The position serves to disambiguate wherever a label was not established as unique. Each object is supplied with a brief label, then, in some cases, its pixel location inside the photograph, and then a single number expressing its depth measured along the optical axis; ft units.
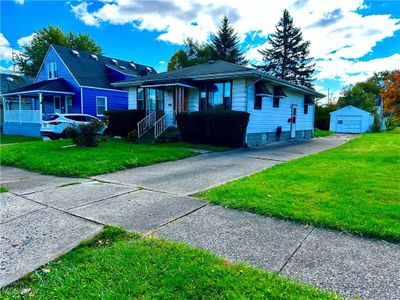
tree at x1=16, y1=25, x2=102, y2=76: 116.47
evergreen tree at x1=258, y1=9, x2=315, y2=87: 132.87
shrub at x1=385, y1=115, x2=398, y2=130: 119.16
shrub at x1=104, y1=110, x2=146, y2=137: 49.44
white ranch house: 41.63
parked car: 49.47
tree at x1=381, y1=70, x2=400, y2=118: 69.02
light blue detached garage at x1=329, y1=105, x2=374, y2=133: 100.58
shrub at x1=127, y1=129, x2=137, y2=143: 44.63
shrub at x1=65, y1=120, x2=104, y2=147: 34.27
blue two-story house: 66.59
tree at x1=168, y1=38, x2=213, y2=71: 129.39
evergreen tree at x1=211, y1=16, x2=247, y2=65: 127.65
